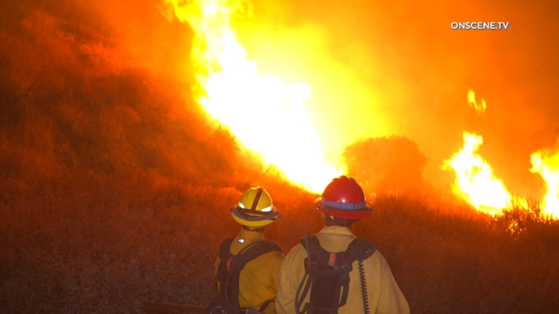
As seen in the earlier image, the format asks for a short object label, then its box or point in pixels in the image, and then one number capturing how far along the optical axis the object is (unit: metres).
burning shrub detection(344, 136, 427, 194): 17.58
